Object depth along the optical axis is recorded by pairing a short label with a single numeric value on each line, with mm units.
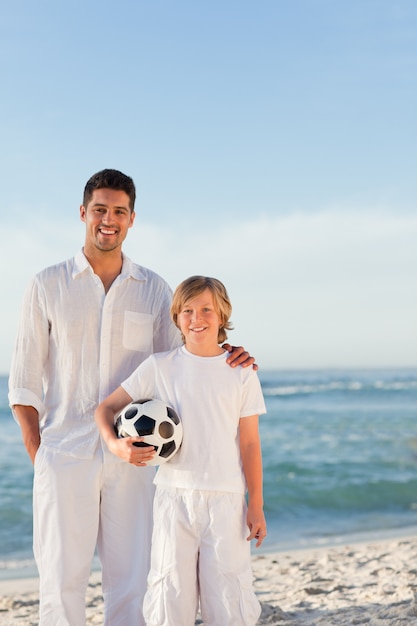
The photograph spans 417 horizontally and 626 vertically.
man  3365
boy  3020
